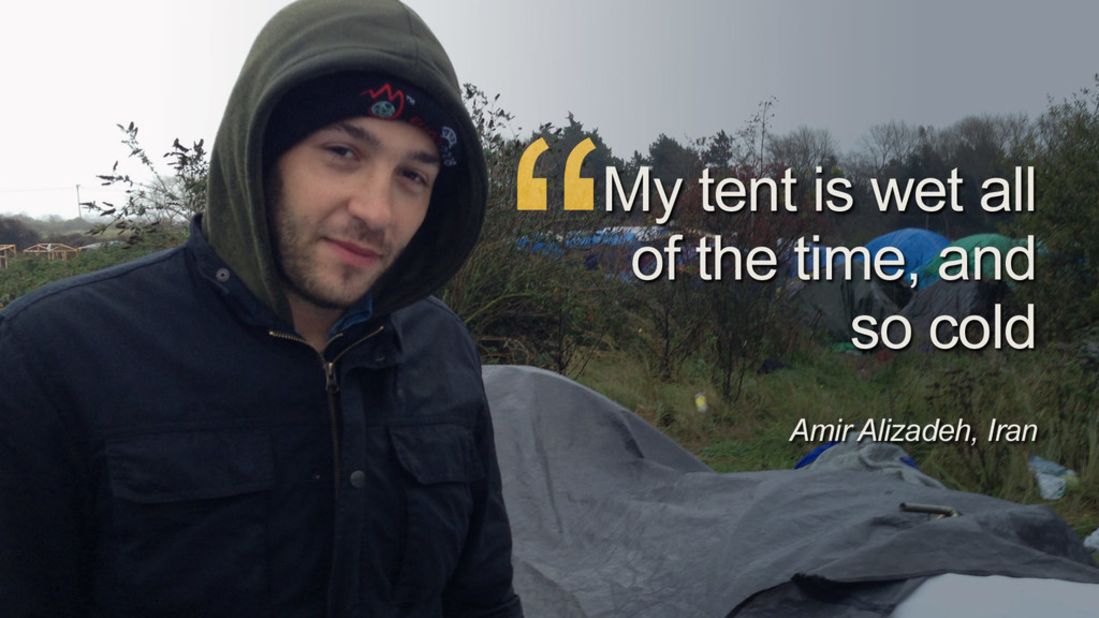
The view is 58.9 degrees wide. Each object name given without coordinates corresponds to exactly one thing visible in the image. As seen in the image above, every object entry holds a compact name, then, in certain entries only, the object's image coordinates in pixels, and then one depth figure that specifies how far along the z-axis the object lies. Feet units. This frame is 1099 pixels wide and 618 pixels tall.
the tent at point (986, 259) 33.06
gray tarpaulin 8.43
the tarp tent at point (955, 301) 32.65
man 4.20
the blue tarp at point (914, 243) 52.65
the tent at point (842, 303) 32.19
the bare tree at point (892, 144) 79.15
